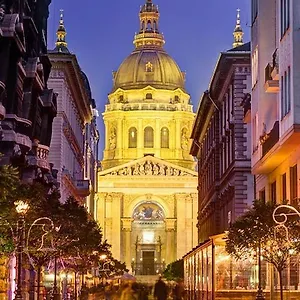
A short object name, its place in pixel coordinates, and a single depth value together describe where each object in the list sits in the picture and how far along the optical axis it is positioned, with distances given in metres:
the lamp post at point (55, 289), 58.31
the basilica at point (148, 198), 193.62
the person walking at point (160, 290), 53.66
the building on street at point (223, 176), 55.59
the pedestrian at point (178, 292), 76.68
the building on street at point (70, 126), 89.00
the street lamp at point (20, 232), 42.56
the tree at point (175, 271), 131.93
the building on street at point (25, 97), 52.06
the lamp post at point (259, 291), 47.19
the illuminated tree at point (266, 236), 44.53
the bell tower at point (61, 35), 157.12
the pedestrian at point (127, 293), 70.89
